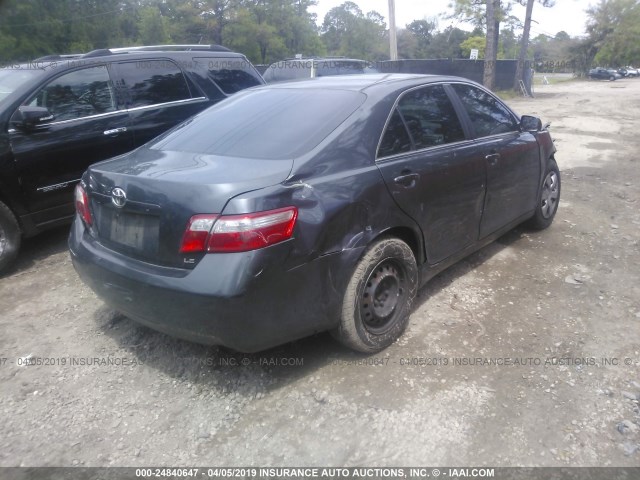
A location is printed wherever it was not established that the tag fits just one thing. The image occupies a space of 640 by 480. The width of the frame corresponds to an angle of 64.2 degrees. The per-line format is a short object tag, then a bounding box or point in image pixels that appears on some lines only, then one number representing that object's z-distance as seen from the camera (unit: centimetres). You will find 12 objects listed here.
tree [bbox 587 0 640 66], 5627
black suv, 439
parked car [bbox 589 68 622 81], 4781
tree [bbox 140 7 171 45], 5034
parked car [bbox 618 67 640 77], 5209
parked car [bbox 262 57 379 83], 1507
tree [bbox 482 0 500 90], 2252
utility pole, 2052
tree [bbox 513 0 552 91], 2681
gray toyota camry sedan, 247
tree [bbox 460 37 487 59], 5855
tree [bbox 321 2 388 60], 8393
